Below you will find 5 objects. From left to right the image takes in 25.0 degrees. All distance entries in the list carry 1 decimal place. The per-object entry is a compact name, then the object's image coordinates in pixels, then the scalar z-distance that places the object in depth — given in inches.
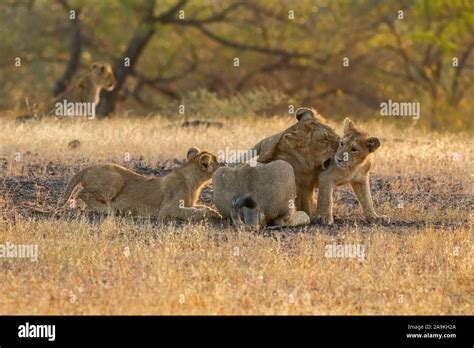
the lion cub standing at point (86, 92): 689.6
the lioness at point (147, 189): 398.6
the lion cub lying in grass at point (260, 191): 369.4
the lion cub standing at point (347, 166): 375.9
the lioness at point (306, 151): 384.5
